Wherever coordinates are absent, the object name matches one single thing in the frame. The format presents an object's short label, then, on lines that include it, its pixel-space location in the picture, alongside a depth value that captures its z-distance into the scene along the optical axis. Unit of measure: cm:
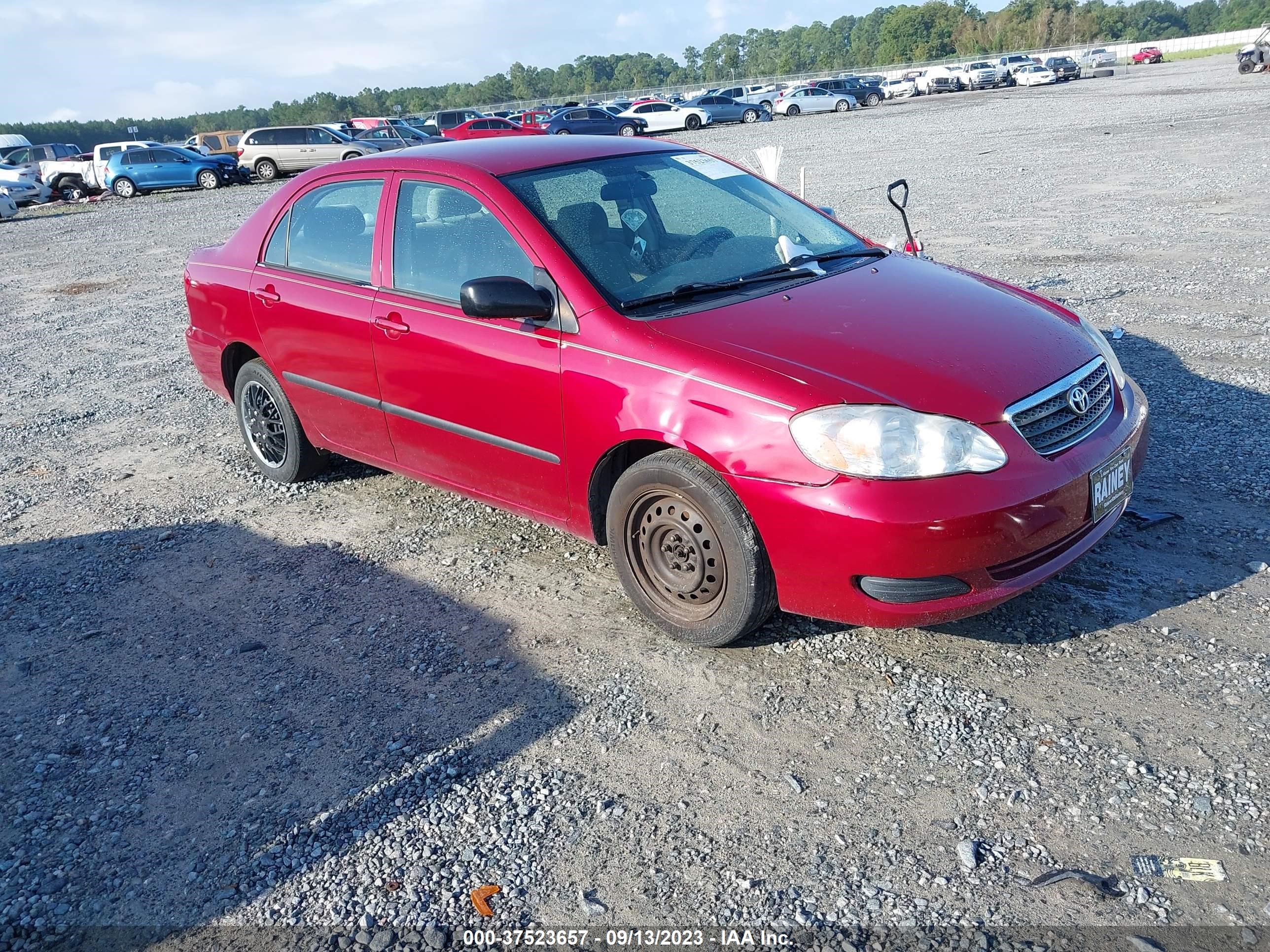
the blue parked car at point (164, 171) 2966
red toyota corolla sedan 328
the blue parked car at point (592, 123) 3681
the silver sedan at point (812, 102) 4834
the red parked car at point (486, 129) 3303
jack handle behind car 595
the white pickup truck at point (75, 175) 3027
